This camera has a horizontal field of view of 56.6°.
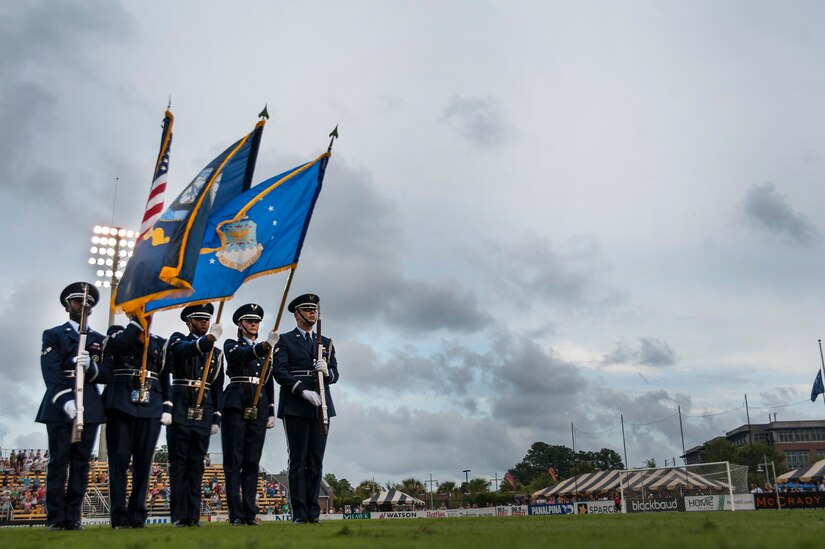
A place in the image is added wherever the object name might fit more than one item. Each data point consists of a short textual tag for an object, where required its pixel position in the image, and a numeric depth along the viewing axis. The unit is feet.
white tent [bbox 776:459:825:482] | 150.00
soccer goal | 87.61
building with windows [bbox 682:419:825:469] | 387.75
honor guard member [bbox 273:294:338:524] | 32.19
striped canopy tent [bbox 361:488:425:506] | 126.62
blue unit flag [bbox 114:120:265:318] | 29.94
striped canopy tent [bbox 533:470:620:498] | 142.72
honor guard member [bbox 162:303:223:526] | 31.27
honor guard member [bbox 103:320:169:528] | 29.84
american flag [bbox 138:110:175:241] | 32.57
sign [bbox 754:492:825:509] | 89.45
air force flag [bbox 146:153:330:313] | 34.32
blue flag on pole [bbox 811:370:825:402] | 134.31
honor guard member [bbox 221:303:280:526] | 33.40
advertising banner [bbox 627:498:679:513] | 90.74
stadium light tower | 97.14
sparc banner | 90.94
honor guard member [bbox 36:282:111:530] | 28.25
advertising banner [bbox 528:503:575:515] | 91.04
